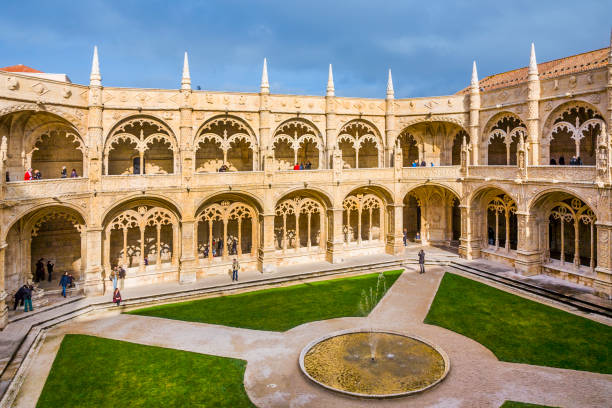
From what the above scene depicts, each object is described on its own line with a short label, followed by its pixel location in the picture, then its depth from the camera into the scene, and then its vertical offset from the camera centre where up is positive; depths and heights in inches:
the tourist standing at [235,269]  952.3 -156.3
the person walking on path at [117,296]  804.0 -183.8
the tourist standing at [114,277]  851.4 -162.3
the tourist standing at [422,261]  1023.0 -151.9
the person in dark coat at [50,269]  924.9 -148.2
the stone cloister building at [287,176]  843.4 +62.5
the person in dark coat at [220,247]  1100.5 -121.5
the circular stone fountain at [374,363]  482.9 -215.5
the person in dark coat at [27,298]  746.8 -172.6
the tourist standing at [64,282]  830.5 -160.1
